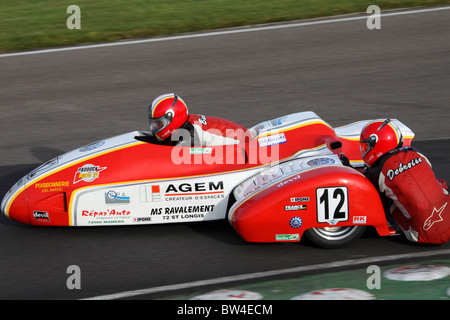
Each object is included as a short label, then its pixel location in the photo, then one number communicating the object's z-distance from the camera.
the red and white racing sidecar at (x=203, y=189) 11.00
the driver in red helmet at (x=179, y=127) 12.52
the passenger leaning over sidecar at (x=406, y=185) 10.86
